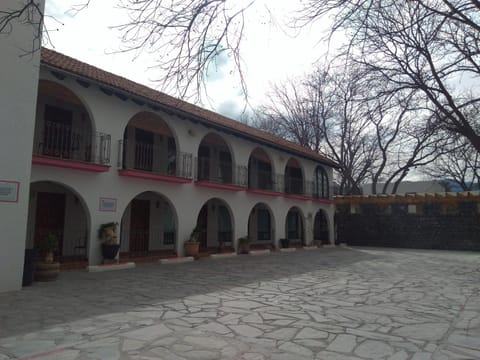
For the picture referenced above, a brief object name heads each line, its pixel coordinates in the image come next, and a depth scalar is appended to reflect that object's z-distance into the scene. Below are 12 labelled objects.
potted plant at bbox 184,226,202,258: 13.41
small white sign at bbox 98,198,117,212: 10.84
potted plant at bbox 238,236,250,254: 16.26
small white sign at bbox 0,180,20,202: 7.27
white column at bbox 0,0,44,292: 7.31
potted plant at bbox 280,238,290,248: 18.92
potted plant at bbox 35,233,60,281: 8.44
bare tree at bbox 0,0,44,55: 7.40
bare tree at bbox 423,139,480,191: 30.84
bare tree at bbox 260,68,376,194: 29.66
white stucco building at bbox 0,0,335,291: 7.59
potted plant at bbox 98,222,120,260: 10.58
